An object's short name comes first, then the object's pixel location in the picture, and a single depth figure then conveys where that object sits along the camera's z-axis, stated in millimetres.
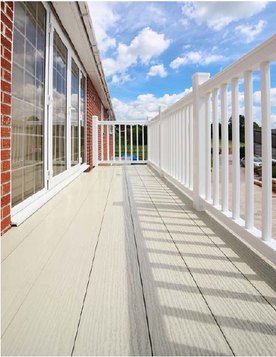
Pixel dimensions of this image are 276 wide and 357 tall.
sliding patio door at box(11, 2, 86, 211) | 1937
